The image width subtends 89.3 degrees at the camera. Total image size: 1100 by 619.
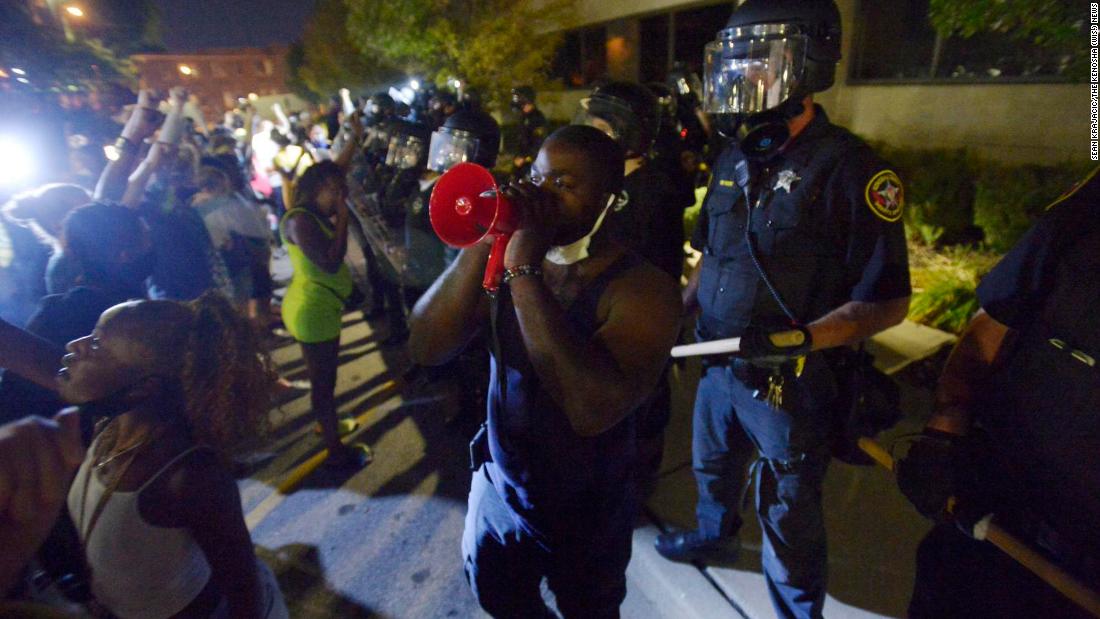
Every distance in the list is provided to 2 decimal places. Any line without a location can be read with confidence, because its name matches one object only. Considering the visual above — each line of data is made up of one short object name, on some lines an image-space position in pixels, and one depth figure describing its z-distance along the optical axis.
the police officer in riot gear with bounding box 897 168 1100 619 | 1.37
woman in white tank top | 1.55
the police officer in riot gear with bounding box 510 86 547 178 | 8.96
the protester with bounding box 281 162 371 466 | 3.46
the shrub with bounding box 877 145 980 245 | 5.77
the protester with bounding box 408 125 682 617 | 1.44
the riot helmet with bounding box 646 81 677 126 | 5.14
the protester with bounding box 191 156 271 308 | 5.15
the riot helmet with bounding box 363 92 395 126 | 6.94
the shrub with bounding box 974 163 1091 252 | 4.82
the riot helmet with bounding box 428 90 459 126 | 6.45
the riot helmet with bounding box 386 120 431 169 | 4.70
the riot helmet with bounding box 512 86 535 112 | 9.43
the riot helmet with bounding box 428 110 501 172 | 3.77
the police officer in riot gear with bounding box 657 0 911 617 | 1.97
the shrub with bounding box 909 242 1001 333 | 4.53
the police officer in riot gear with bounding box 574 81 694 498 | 3.01
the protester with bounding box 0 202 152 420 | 2.17
